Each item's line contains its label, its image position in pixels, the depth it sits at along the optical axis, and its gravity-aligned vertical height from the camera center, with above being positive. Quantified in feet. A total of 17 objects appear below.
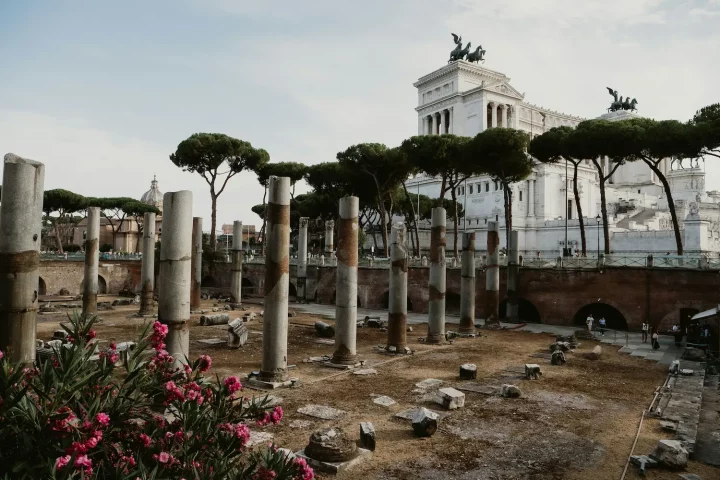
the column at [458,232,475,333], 69.46 -4.10
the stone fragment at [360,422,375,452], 26.89 -9.21
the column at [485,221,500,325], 79.10 -2.57
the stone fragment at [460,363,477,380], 43.91 -9.47
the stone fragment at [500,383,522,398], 38.14 -9.54
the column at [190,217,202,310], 84.48 -1.68
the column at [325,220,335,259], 120.16 +4.31
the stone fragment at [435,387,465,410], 34.71 -9.28
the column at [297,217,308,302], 109.40 -1.41
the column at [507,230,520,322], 85.88 -3.48
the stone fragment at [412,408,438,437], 29.12 -9.15
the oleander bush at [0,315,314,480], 12.21 -4.38
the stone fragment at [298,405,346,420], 32.20 -9.65
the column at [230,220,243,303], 97.91 -1.44
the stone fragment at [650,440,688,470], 25.53 -9.41
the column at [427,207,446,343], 60.59 -2.82
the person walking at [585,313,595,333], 74.51 -8.76
